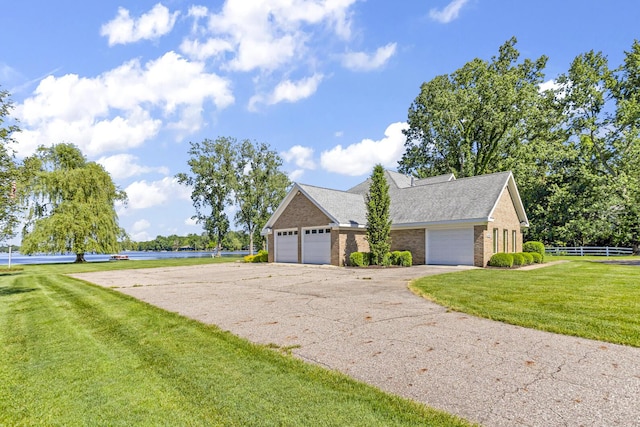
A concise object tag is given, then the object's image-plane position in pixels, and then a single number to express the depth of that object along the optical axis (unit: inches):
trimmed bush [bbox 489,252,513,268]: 729.0
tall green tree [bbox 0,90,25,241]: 416.0
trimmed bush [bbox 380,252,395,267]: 808.9
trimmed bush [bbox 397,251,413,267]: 815.7
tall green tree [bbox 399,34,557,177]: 1371.8
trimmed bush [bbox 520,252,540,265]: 791.7
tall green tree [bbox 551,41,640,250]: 1130.0
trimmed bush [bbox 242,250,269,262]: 1134.4
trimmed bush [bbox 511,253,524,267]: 756.2
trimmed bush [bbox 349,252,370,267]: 818.8
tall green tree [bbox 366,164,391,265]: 818.8
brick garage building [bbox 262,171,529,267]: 784.3
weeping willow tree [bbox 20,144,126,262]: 1169.4
